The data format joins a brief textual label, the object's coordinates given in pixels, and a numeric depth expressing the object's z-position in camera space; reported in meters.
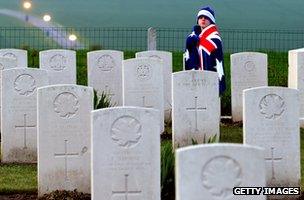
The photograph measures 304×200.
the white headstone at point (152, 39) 19.02
